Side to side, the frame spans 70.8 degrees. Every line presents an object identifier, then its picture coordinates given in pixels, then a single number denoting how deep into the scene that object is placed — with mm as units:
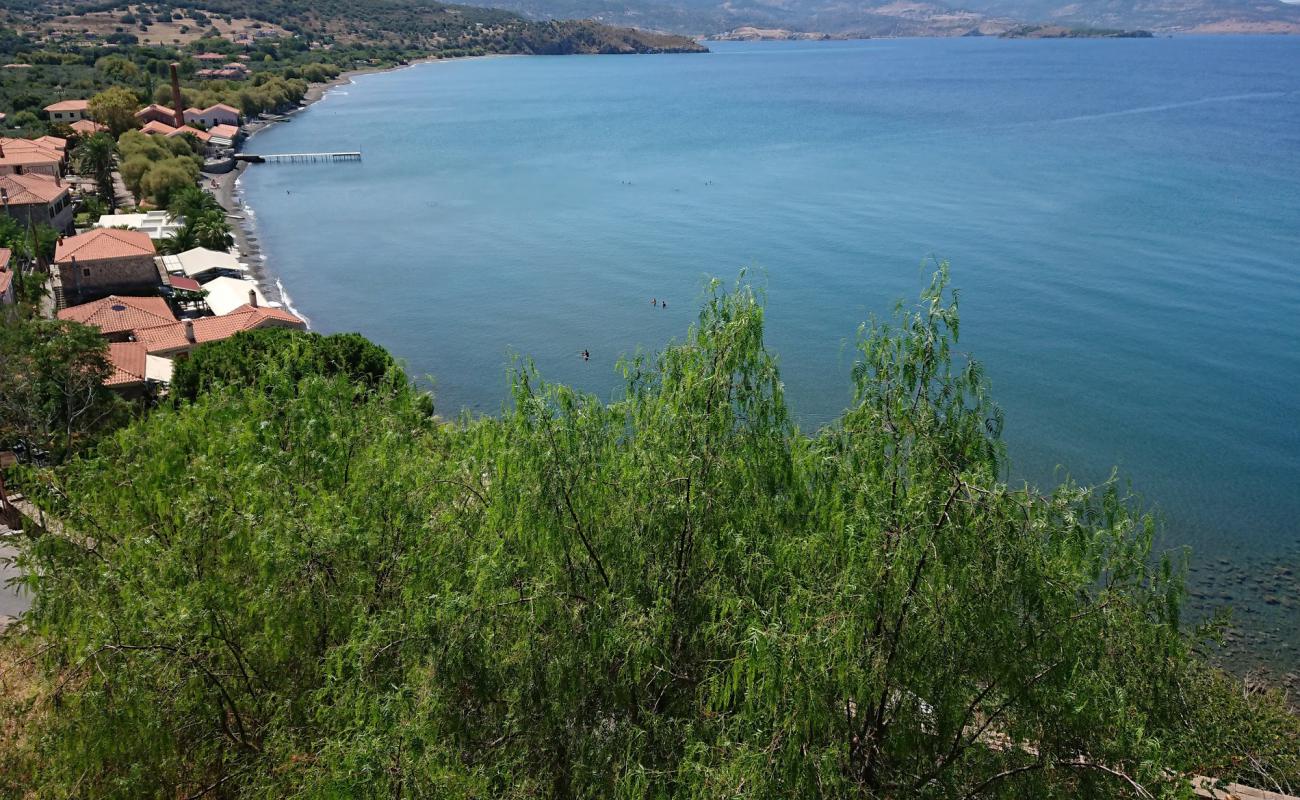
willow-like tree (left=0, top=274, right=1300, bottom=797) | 8266
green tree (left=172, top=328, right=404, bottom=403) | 27250
